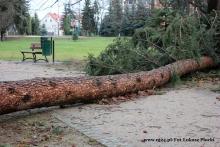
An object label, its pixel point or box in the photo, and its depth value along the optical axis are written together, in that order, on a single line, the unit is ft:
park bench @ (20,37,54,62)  67.41
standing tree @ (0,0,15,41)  152.76
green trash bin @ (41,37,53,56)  67.41
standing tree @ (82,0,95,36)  242.74
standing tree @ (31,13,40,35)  314.67
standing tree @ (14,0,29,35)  201.67
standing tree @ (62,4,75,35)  307.07
